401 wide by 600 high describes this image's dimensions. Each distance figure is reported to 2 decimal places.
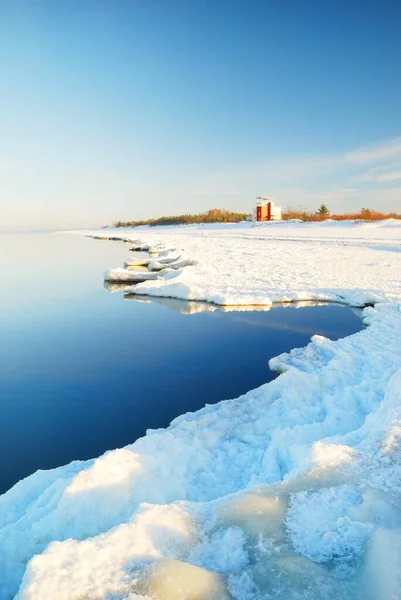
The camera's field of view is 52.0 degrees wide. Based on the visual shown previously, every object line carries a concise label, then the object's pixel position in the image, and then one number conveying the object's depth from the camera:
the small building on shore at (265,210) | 55.12
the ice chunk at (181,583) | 1.85
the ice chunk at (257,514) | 2.33
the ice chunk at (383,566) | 1.83
